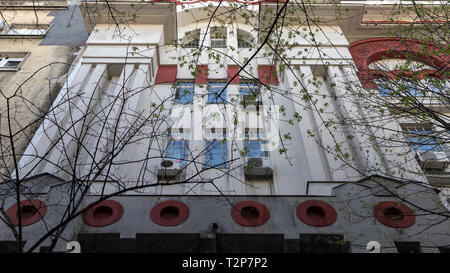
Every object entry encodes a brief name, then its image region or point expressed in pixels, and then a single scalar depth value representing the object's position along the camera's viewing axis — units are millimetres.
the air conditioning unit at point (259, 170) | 11586
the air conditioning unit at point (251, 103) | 14188
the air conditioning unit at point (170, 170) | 11516
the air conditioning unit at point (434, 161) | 11623
